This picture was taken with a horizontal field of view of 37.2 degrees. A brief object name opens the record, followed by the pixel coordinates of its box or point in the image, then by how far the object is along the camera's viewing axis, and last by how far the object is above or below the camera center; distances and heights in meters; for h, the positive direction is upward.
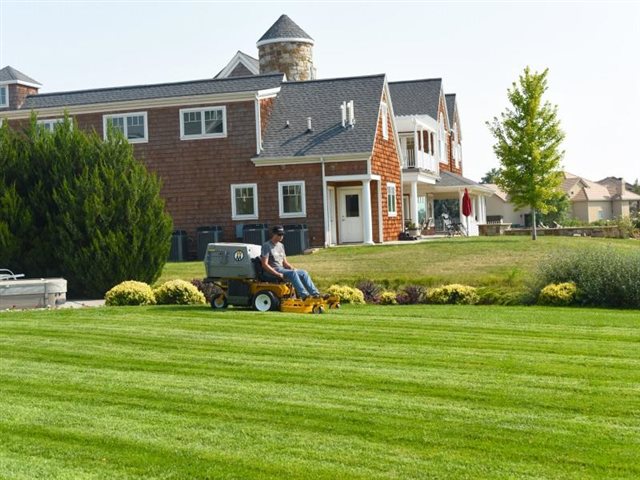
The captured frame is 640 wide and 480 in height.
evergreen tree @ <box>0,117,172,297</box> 21.72 +0.87
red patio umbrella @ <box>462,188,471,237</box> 43.28 +1.45
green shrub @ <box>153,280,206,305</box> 19.53 -1.01
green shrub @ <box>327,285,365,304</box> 19.33 -1.09
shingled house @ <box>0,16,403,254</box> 34.03 +3.49
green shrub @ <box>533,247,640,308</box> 17.78 -0.82
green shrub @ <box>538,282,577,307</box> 18.20 -1.17
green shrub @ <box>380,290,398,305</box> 19.73 -1.24
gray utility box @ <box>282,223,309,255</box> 32.00 +0.01
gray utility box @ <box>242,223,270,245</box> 32.97 +0.31
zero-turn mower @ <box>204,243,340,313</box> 16.95 -0.72
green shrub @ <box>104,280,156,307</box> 19.55 -1.02
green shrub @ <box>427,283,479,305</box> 19.50 -1.20
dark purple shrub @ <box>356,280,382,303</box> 20.28 -1.11
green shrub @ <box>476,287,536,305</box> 19.03 -1.24
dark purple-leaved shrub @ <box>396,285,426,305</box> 19.94 -1.21
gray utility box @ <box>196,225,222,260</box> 33.72 +0.24
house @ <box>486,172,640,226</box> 84.62 +2.74
